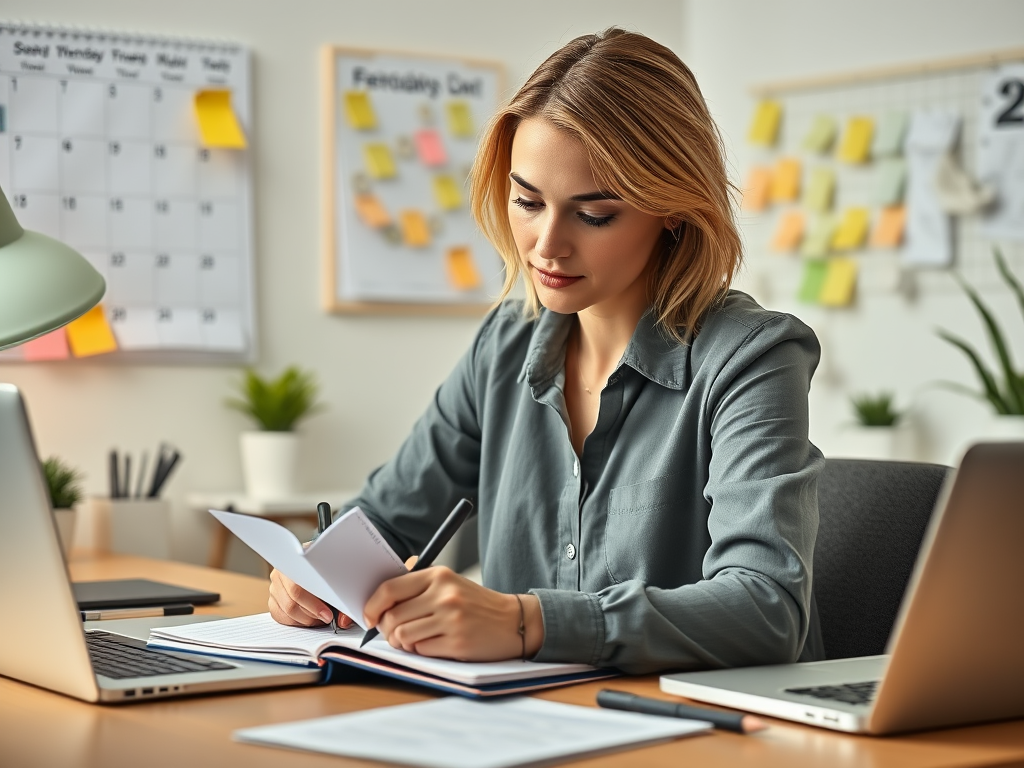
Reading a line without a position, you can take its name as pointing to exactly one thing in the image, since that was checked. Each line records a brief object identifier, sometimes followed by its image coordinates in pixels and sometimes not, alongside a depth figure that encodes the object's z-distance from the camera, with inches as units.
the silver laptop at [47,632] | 35.3
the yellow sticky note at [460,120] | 115.3
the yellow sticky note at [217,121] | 104.3
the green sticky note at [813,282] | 119.8
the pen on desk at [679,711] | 34.1
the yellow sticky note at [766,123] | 123.3
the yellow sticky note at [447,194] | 114.7
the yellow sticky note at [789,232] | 121.6
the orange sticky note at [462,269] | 115.5
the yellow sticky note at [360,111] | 111.3
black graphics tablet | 57.9
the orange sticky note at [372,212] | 111.8
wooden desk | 31.4
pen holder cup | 94.2
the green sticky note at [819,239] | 119.7
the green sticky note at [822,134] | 119.6
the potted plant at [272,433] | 104.0
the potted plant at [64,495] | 88.3
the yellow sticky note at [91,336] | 99.3
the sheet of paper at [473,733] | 30.2
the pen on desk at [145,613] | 56.5
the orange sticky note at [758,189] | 124.0
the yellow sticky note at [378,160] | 112.4
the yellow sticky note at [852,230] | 117.7
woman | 42.3
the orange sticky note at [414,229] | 113.6
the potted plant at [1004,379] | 103.5
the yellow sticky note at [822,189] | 120.0
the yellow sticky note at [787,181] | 122.0
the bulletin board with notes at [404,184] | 111.0
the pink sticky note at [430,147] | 114.3
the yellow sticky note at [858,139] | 117.4
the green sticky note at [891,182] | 115.8
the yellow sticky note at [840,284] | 118.0
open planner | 37.5
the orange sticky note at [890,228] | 115.5
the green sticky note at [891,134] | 115.3
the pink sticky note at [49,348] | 97.9
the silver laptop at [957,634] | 31.2
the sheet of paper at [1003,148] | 109.5
